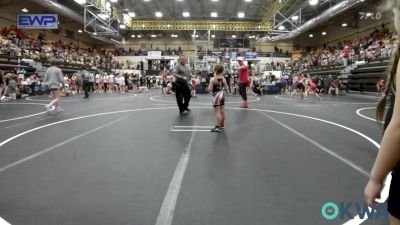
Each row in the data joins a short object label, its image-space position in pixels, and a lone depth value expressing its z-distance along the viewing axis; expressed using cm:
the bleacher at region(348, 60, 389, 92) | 2134
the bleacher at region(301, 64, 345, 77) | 2821
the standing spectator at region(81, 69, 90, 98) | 1844
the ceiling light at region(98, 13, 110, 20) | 2852
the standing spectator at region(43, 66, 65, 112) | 1076
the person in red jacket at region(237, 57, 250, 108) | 1304
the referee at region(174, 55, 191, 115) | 1028
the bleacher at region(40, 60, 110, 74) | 2705
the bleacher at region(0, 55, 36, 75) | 2150
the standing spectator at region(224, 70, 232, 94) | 2130
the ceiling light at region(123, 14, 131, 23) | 3519
